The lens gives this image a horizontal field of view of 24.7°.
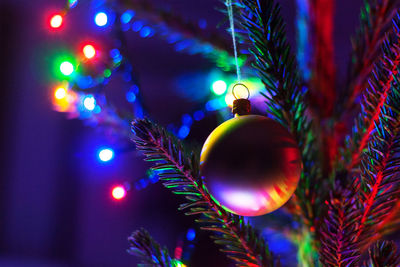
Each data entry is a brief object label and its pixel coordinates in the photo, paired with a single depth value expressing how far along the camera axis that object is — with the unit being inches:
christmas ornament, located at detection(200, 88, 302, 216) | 20.2
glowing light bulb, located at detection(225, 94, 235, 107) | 28.5
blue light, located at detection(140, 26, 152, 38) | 30.9
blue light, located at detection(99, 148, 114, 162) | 29.6
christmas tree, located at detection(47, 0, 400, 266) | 21.1
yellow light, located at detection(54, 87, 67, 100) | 31.4
